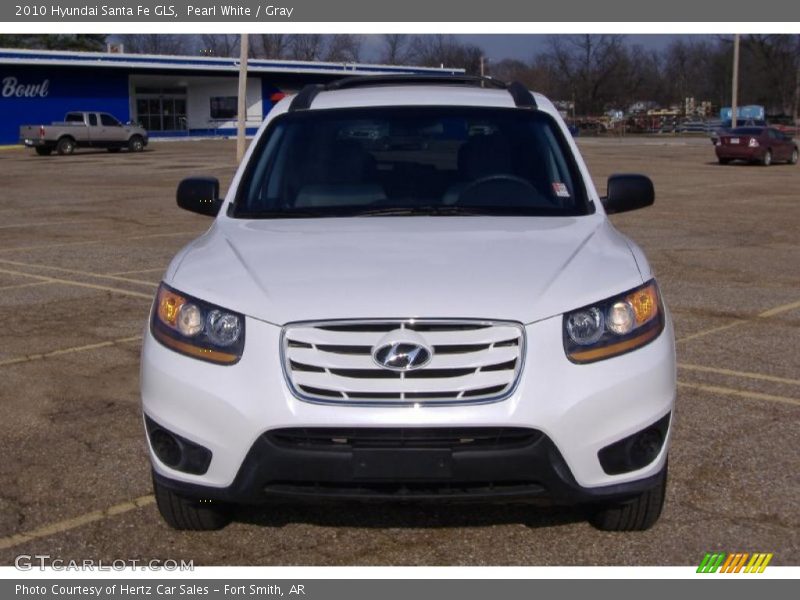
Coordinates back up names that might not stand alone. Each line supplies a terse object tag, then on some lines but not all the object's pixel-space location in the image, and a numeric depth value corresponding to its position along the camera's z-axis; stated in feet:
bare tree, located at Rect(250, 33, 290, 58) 332.80
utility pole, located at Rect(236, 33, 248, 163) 98.76
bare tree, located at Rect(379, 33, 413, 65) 344.08
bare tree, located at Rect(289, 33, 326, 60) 340.59
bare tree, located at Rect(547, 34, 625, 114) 325.21
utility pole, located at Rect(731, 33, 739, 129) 178.71
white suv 11.94
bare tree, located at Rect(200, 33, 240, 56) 316.60
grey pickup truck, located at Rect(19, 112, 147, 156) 143.64
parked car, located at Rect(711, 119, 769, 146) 206.31
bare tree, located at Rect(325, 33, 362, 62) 333.42
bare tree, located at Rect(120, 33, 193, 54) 317.83
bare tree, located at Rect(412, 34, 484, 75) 331.36
